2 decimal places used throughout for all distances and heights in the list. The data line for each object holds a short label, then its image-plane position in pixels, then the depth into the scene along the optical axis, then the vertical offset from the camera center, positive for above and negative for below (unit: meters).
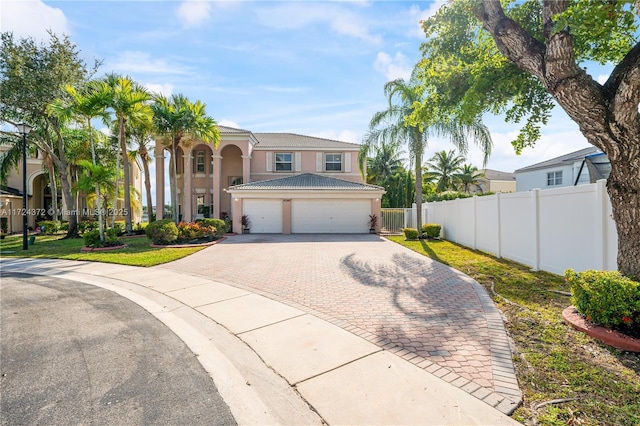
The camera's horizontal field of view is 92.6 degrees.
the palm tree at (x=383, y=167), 34.66 +4.82
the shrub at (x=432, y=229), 17.05 -1.16
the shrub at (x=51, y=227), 21.38 -0.95
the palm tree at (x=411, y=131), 15.70 +4.16
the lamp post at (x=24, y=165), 13.82 +2.29
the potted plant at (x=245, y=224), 20.66 -0.88
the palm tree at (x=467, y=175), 37.53 +4.07
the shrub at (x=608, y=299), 4.02 -1.28
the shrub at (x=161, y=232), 14.64 -0.96
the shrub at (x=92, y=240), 13.70 -1.22
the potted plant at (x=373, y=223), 20.91 -0.94
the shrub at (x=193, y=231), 15.90 -1.06
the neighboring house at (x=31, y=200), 23.33 +1.19
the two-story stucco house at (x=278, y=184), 20.72 +2.04
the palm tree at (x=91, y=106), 13.43 +4.81
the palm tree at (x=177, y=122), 17.12 +5.14
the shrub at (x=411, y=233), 16.99 -1.36
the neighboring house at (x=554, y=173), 23.36 +2.88
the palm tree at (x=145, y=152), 20.64 +4.30
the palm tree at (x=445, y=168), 37.22 +4.96
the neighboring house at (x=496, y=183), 43.31 +3.48
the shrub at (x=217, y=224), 17.88 -0.76
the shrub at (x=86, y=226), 21.40 -0.94
